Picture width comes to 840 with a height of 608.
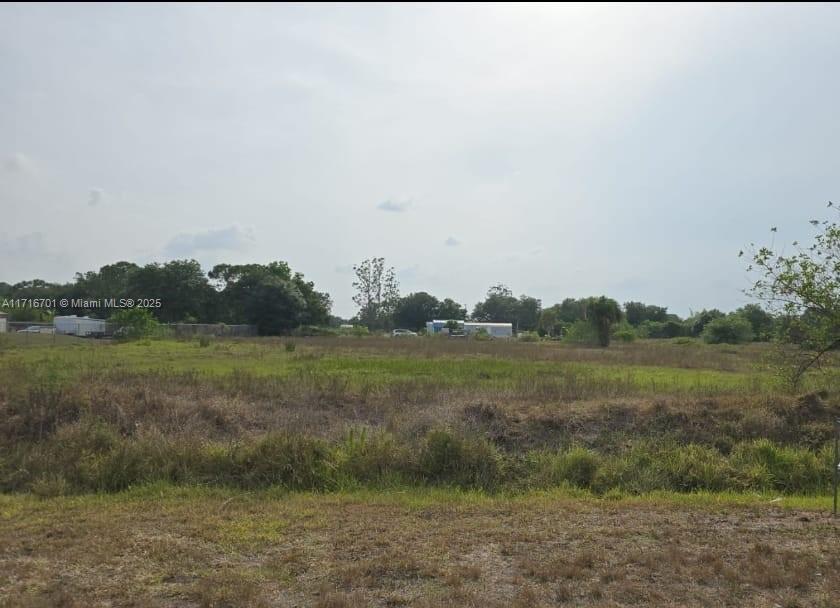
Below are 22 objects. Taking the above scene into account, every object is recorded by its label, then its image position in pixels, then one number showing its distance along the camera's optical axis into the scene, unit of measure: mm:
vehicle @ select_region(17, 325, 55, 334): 47838
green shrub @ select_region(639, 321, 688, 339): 78125
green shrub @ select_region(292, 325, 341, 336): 67688
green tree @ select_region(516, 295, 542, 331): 126375
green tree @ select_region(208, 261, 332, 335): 67438
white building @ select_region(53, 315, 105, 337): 58625
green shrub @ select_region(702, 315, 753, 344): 58219
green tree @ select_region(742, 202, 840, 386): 12078
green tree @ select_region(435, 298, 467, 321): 115338
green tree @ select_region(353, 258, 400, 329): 100250
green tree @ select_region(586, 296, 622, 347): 50875
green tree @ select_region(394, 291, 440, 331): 113188
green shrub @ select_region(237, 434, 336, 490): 8891
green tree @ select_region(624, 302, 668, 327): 103750
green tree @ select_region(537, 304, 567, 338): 93831
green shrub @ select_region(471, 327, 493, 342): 61619
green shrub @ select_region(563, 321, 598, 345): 53188
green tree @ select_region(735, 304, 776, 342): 57044
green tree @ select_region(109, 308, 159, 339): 44469
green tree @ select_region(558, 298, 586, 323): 100294
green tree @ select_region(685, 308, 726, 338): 77175
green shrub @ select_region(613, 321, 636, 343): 58991
